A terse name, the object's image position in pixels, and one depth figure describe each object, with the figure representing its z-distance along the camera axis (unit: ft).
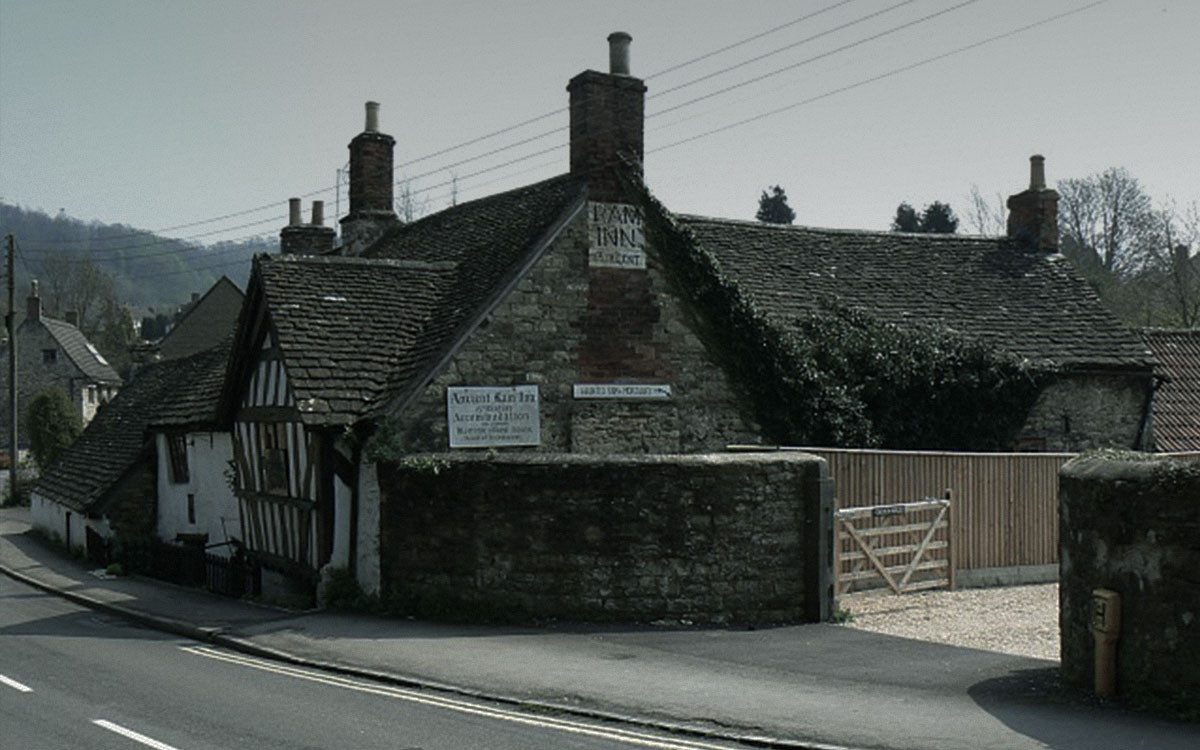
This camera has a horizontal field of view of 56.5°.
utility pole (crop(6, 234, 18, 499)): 129.08
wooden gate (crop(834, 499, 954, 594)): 51.01
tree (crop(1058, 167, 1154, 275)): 207.51
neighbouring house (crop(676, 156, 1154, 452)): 76.54
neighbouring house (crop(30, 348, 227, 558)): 82.33
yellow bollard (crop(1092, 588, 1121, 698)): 31.40
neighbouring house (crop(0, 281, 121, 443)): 242.37
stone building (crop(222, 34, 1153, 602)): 54.39
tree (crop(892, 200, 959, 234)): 210.59
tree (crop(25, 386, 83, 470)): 150.82
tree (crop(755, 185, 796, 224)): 245.45
